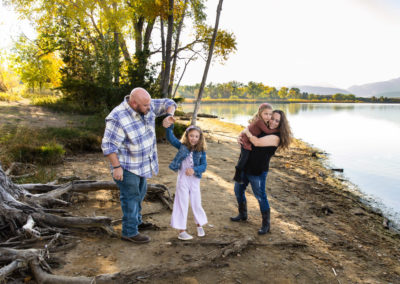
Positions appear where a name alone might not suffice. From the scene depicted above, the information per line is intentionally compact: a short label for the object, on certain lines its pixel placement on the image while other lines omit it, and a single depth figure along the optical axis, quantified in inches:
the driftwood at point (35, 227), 112.7
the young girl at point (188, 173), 160.4
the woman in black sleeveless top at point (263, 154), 171.0
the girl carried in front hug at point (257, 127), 171.0
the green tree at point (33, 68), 913.9
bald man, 136.2
